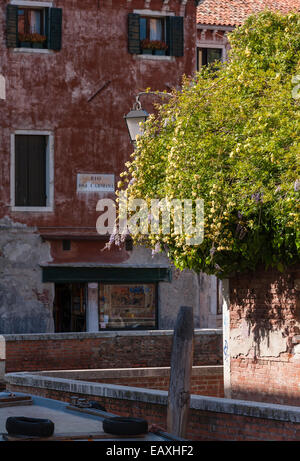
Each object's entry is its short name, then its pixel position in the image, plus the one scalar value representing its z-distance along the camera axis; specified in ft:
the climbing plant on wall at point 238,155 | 55.54
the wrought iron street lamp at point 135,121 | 62.42
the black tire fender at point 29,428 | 39.16
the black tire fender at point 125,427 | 40.41
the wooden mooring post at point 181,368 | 48.18
